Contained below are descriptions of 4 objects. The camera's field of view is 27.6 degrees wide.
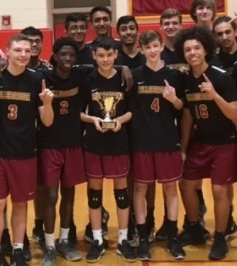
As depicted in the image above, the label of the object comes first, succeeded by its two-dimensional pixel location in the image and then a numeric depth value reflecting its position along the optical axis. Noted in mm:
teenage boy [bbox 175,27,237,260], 3135
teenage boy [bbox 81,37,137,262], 3191
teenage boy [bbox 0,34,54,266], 2975
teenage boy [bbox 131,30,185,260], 3209
